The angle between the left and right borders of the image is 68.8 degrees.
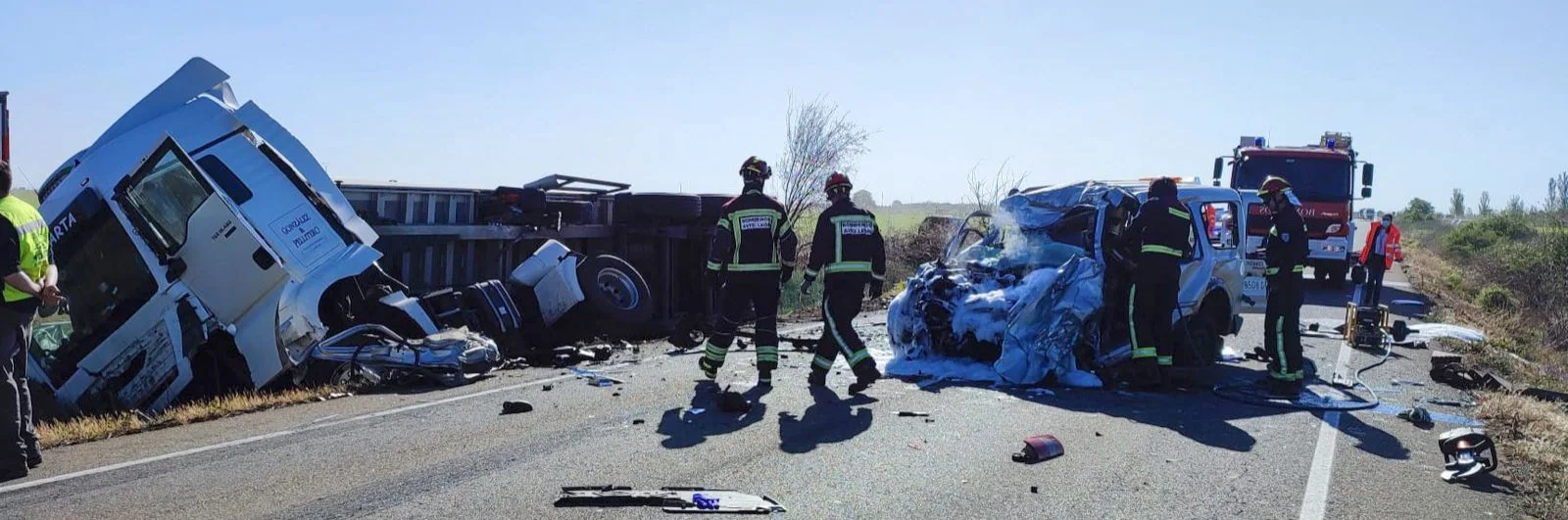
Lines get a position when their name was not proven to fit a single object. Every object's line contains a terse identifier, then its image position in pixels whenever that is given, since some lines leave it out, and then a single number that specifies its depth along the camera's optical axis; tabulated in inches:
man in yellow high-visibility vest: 222.4
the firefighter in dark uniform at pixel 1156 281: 341.7
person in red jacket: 707.4
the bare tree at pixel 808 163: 1000.2
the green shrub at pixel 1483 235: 1342.5
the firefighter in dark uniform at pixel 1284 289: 339.0
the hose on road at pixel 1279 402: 319.0
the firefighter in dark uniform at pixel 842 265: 338.0
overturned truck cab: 312.5
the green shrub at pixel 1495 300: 764.3
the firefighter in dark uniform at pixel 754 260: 335.9
